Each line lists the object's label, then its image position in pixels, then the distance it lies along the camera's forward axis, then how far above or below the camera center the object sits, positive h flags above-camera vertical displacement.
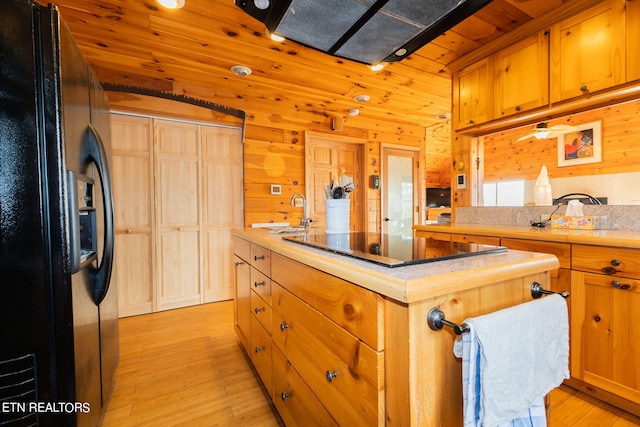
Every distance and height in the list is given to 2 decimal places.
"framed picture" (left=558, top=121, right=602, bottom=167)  3.00 +0.65
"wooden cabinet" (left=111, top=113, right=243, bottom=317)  2.89 -0.02
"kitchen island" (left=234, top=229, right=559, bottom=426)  0.64 -0.34
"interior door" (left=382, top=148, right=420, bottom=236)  4.46 +0.24
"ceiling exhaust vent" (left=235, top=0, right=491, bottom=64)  1.05 +0.76
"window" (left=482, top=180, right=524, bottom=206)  4.33 +0.18
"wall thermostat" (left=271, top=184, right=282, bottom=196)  3.56 +0.23
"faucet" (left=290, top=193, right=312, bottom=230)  2.01 -0.11
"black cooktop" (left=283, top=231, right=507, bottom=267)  0.81 -0.16
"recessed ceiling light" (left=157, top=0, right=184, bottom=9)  1.80 +1.35
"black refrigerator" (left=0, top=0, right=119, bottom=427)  0.82 -0.04
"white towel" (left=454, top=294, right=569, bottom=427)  0.63 -0.39
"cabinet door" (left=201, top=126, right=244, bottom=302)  3.28 +0.05
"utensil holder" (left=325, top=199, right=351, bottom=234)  1.60 -0.05
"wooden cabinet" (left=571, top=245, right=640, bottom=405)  1.36 -0.61
